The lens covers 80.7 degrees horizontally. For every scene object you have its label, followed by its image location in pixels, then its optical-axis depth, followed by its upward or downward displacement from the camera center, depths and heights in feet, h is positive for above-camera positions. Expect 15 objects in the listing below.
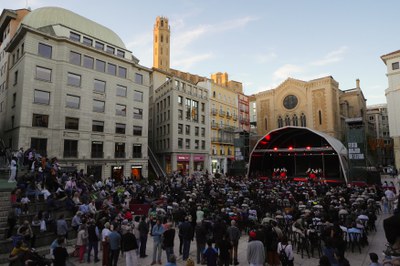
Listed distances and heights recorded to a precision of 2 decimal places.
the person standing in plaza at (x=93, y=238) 29.73 -10.02
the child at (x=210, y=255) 22.95 -9.49
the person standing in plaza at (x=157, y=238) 29.12 -9.87
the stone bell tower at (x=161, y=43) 246.47 +122.70
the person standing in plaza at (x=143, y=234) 30.53 -9.84
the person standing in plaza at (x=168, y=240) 27.76 -9.65
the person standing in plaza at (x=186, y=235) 29.40 -9.55
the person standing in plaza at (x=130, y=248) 25.13 -9.56
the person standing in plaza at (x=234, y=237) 27.81 -9.30
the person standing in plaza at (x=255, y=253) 22.03 -8.92
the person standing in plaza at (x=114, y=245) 26.55 -9.75
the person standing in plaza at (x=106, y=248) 27.20 -10.41
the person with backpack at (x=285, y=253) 22.90 -9.27
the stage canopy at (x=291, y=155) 113.91 +1.66
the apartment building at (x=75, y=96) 86.38 +25.59
